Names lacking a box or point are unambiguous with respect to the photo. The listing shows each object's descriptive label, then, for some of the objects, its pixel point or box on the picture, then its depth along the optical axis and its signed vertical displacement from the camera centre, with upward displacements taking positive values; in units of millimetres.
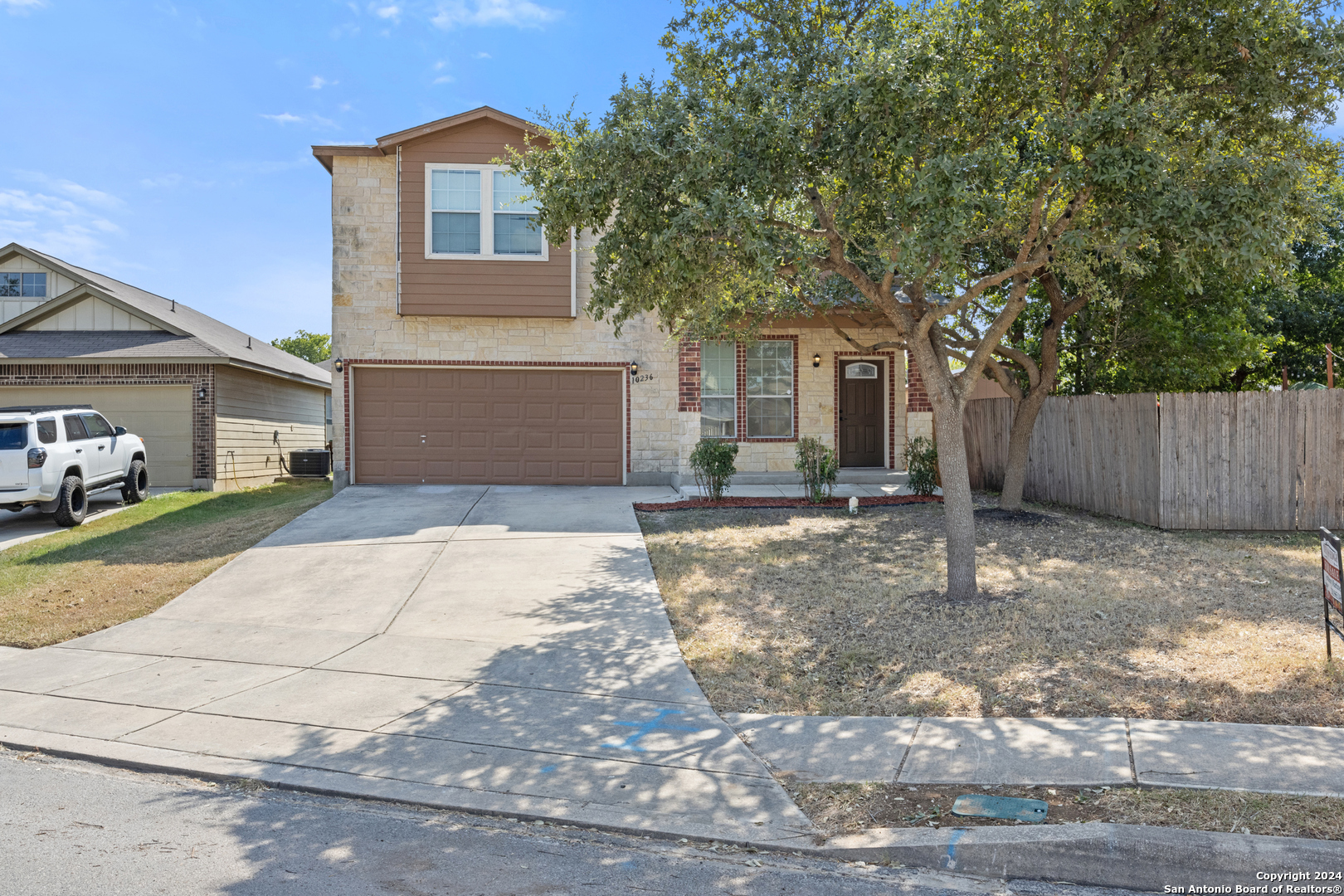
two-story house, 15305 +1464
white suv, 12805 -346
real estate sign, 5461 -914
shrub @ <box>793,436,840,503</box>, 13838 -519
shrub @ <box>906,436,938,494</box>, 13930 -573
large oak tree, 6762 +2514
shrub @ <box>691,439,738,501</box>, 13570 -443
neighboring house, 17812 +1298
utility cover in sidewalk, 3846 -1746
